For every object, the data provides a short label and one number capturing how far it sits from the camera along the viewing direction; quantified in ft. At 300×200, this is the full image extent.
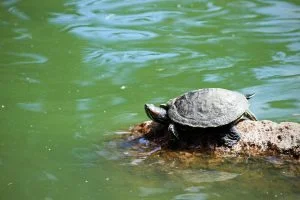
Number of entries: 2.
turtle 29.14
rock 28.40
